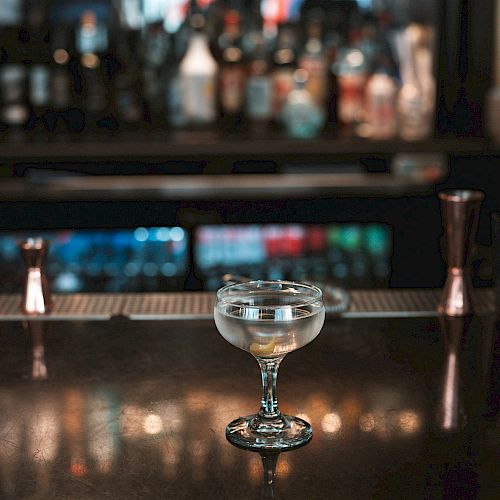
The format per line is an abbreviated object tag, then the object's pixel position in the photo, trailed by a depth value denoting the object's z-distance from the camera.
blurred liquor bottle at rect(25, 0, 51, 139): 2.93
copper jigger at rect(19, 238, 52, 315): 1.33
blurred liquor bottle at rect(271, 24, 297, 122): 2.99
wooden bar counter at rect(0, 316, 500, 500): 0.80
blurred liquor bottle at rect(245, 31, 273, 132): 2.94
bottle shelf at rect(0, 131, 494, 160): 2.71
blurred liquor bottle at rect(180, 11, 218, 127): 2.90
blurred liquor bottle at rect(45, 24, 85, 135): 2.94
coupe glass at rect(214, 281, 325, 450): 0.89
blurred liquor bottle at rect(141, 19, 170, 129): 3.01
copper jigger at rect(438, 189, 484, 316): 1.31
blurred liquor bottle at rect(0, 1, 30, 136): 2.92
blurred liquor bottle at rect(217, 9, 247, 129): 2.96
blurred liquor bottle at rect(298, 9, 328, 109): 2.98
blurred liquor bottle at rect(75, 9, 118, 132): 2.96
